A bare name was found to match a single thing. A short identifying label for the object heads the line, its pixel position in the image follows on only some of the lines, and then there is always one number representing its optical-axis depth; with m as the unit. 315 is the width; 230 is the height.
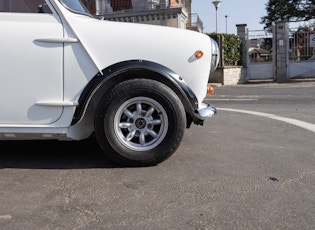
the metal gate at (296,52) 19.31
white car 3.85
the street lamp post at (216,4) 24.15
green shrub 18.69
